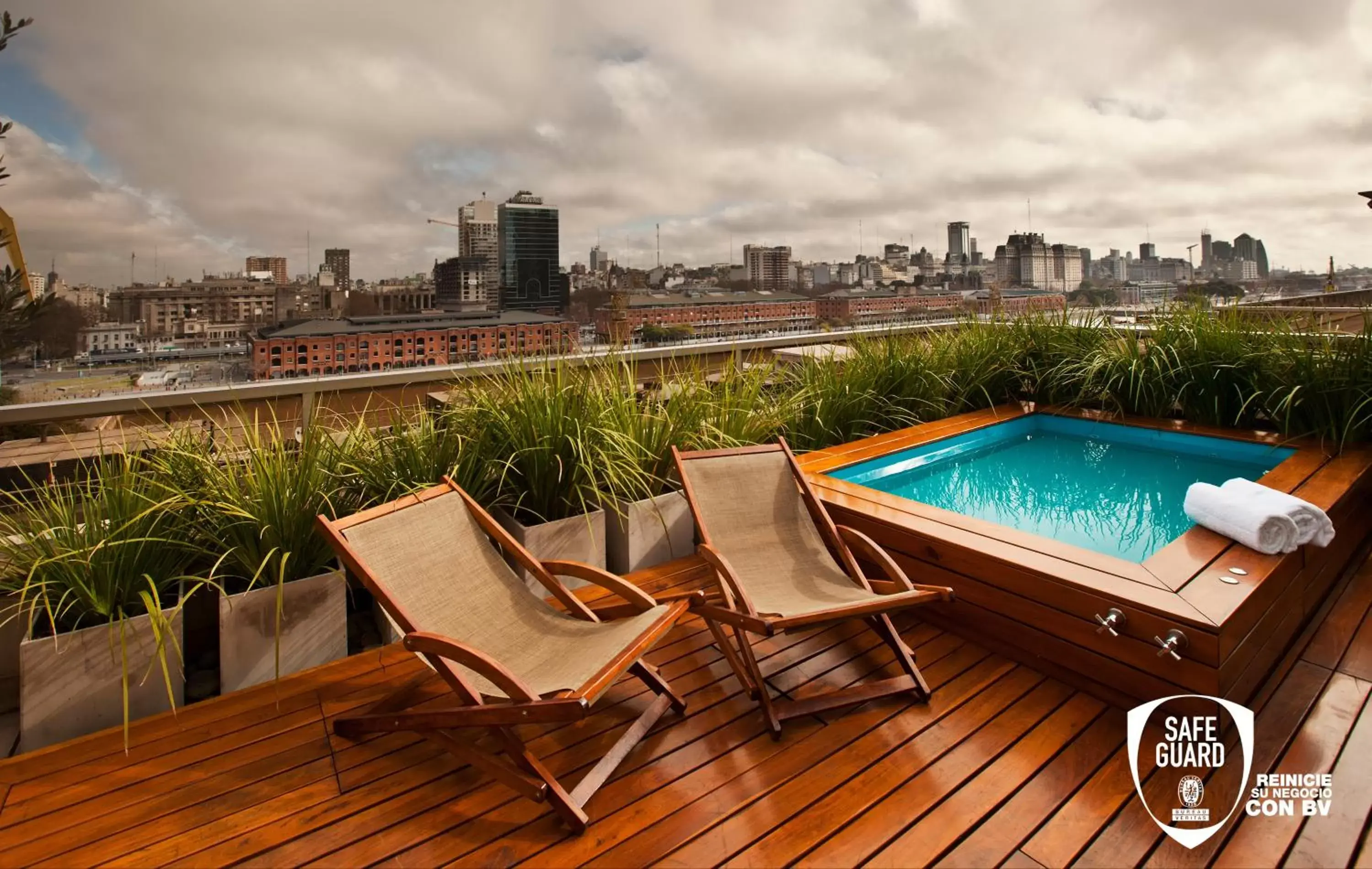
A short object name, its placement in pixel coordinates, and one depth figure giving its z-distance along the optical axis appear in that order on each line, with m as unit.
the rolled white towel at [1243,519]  2.21
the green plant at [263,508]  2.26
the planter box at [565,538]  2.70
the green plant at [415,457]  2.65
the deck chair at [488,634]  1.61
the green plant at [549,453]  2.83
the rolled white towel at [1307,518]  2.24
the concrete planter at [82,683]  1.88
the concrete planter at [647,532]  2.98
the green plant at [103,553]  1.98
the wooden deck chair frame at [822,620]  1.92
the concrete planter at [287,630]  2.13
